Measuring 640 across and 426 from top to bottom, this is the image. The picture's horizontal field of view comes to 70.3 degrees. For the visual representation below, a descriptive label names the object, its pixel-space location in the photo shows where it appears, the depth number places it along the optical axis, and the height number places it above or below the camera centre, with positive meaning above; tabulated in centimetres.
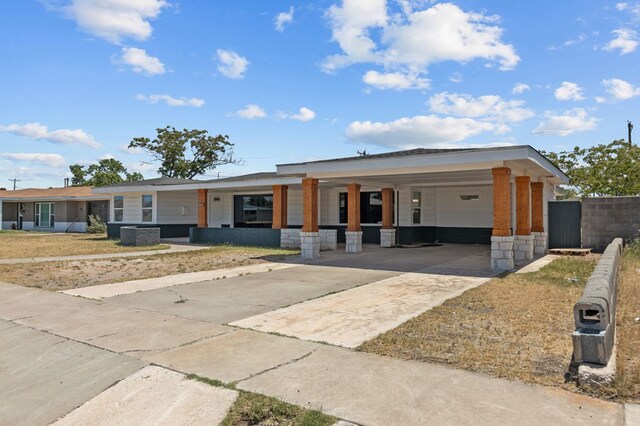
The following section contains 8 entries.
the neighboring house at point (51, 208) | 3516 +77
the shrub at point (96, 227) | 3183 -66
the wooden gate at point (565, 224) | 1727 -27
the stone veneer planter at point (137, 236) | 2109 -87
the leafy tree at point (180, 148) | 4688 +719
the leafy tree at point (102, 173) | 5723 +644
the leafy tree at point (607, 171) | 2923 +317
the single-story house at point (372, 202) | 1255 +70
